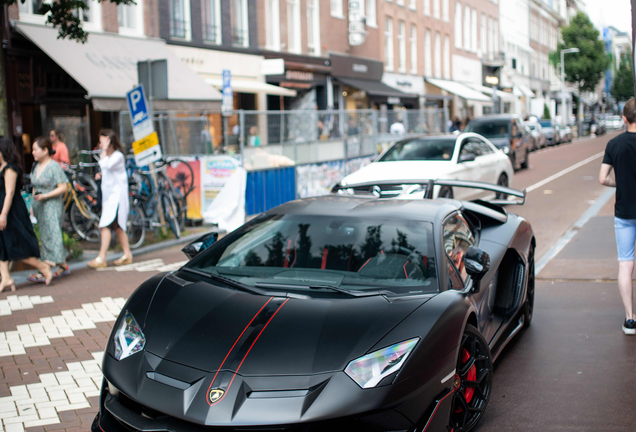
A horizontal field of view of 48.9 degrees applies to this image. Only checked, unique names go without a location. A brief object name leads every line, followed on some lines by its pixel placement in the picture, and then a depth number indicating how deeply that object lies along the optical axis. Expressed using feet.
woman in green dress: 27.40
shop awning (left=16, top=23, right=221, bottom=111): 52.70
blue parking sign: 35.96
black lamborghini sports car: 9.61
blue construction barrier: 43.88
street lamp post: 214.48
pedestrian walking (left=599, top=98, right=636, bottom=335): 17.57
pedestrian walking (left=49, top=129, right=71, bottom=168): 45.29
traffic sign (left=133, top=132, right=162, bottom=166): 36.29
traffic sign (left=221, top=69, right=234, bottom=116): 55.99
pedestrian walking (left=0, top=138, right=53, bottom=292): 25.14
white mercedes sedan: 39.09
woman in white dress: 30.48
